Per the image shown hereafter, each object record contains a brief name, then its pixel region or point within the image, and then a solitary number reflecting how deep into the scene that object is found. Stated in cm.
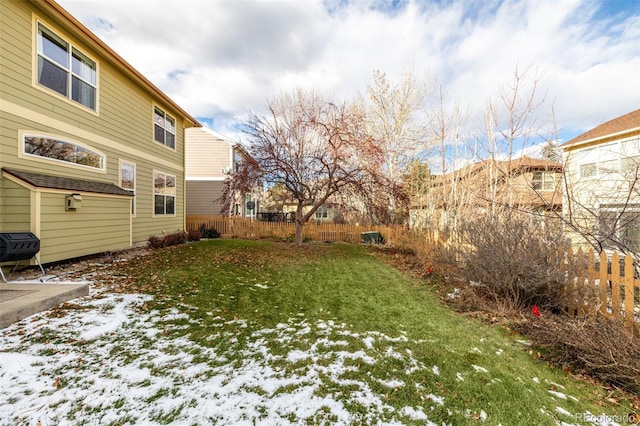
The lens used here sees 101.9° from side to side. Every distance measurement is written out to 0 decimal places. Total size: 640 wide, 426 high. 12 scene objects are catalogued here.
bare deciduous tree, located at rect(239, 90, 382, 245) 960
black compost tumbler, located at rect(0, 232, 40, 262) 441
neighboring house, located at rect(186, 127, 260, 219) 1703
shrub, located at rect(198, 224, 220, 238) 1409
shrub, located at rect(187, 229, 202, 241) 1165
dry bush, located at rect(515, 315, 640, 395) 245
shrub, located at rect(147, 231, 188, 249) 873
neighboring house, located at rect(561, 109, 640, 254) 345
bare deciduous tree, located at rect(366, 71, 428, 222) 1544
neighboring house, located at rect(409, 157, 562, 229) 711
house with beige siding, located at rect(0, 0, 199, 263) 511
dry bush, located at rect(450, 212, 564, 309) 402
